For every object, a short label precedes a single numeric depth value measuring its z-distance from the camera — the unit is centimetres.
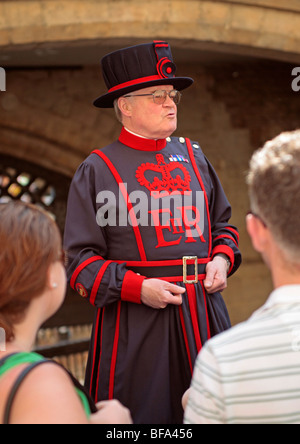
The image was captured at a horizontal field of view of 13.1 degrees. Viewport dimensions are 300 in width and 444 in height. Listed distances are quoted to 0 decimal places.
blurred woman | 307
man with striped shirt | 307
